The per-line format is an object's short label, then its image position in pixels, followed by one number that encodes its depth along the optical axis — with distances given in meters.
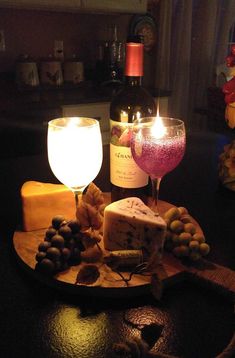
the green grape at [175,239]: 0.63
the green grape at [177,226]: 0.62
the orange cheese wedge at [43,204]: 0.71
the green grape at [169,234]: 0.64
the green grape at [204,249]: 0.61
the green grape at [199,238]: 0.62
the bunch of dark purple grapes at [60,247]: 0.58
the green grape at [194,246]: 0.61
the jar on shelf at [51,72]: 2.52
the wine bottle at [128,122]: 0.72
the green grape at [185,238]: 0.62
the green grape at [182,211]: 0.69
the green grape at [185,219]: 0.67
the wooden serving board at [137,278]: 0.56
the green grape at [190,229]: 0.62
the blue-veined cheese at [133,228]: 0.59
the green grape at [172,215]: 0.65
